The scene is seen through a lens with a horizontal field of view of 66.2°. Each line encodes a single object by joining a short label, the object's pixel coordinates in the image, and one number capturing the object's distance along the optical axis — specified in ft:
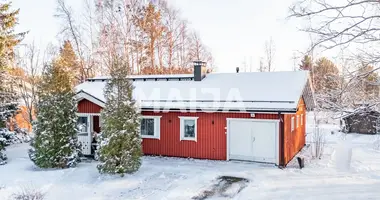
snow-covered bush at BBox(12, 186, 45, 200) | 24.70
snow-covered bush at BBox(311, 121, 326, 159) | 40.42
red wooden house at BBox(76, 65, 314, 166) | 35.81
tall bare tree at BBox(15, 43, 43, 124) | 70.49
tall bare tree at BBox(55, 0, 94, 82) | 72.13
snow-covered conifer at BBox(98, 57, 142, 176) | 31.48
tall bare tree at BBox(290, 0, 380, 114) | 17.15
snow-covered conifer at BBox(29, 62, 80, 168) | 34.50
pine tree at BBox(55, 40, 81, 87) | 72.89
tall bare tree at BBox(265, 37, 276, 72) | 109.29
